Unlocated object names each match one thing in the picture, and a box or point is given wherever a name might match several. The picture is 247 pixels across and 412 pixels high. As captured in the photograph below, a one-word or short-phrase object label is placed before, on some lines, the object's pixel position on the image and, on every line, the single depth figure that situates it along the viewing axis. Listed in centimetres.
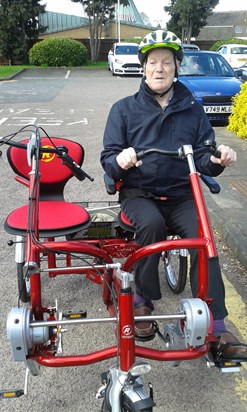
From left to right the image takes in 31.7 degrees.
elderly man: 264
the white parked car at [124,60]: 2300
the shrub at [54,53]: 2864
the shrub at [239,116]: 777
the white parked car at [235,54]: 2291
